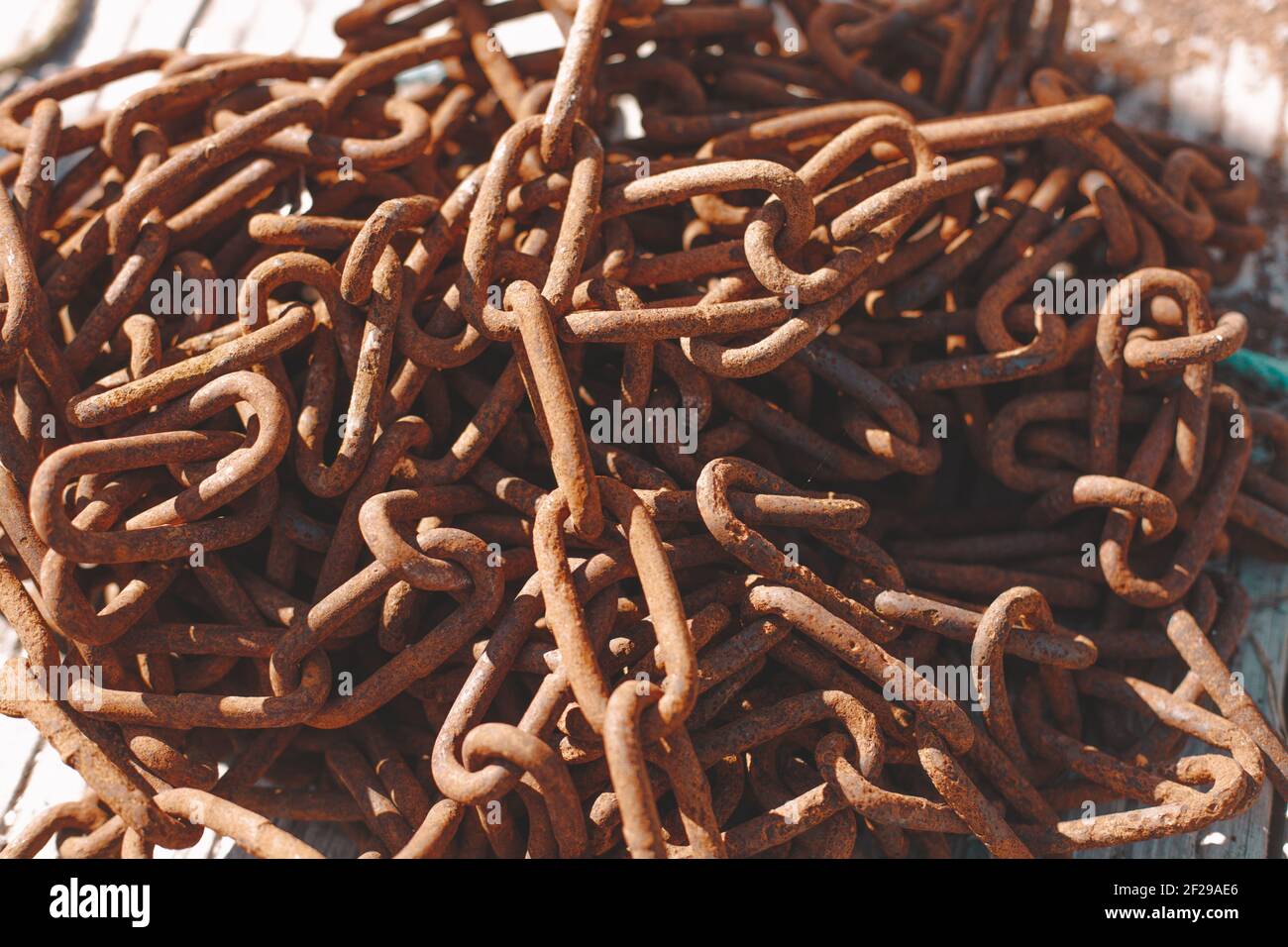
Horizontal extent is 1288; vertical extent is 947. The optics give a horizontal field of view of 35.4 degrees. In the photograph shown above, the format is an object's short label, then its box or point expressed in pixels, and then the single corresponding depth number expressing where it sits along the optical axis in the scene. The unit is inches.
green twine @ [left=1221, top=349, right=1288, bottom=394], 25.4
